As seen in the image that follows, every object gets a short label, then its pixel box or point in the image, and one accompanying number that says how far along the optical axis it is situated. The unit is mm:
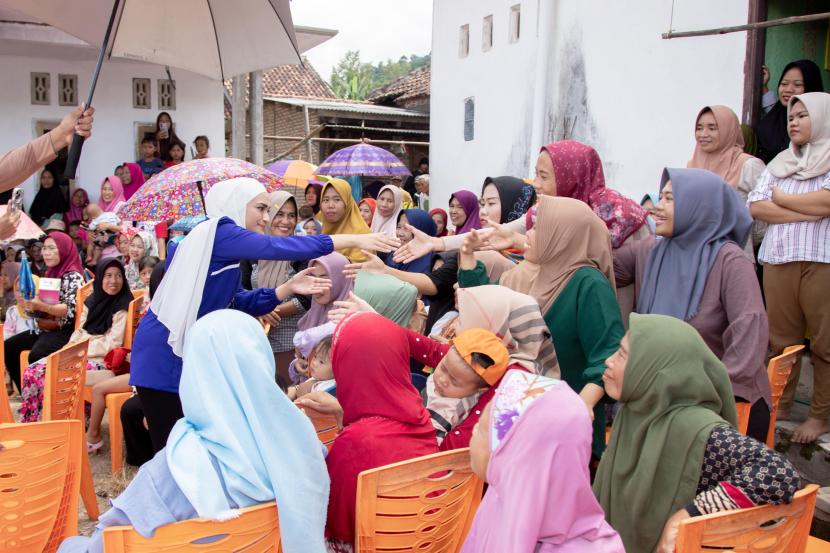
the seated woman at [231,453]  1959
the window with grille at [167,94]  11547
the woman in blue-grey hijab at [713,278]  2752
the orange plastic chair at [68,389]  3564
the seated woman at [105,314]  5180
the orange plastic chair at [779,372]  3150
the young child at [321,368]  3270
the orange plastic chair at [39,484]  2428
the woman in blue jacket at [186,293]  3068
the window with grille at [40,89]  10781
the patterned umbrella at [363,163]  10820
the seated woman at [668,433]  2115
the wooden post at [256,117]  11117
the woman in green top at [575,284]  2799
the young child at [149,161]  10508
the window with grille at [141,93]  11398
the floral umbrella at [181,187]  5984
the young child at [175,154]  10758
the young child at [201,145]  10922
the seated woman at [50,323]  5512
